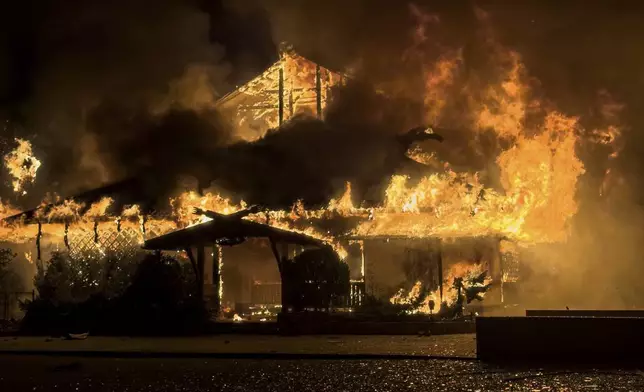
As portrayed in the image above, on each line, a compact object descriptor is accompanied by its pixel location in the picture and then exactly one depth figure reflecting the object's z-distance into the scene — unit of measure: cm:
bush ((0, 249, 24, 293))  2084
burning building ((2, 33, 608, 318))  1833
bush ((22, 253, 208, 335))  1527
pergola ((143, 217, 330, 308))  1573
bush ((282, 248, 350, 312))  1569
